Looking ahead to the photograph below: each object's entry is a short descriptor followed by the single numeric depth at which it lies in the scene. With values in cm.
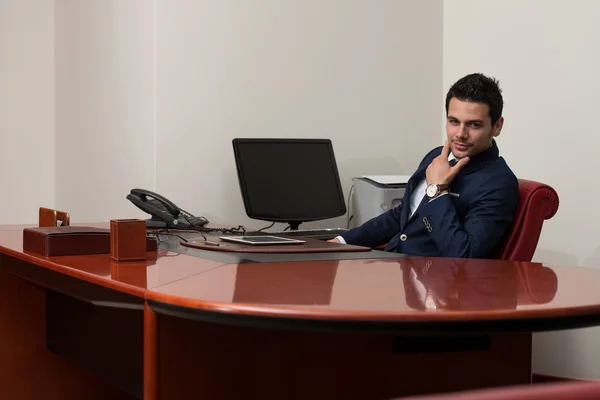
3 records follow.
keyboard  321
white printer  371
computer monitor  351
